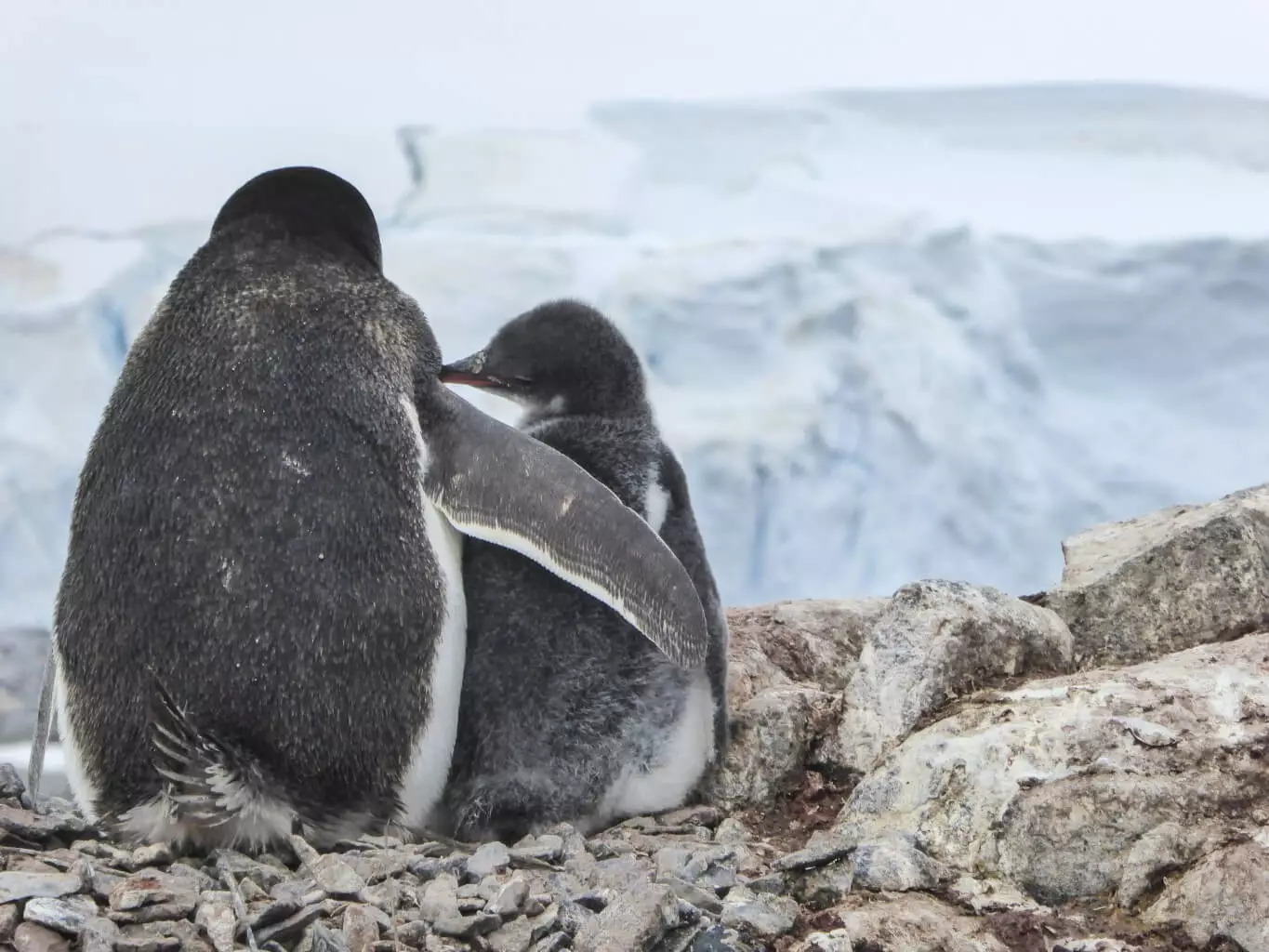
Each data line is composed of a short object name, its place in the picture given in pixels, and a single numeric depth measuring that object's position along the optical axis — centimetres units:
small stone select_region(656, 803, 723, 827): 604
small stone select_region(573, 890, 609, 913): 580
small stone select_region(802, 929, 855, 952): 574
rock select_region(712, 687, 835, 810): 610
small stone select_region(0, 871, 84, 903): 573
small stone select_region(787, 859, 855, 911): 583
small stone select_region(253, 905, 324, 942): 572
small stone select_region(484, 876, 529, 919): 577
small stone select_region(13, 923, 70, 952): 569
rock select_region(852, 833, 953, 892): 583
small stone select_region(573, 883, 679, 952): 572
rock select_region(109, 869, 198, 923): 573
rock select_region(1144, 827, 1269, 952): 576
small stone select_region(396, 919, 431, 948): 574
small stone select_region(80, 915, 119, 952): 568
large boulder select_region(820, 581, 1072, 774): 605
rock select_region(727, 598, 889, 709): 635
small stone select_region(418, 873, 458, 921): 576
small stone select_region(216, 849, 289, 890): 583
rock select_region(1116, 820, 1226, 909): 582
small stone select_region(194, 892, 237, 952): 571
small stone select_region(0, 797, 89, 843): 590
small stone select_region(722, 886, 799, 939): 579
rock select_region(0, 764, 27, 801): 604
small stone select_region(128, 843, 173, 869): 584
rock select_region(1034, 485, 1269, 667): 617
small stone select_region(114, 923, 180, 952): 569
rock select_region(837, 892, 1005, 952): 576
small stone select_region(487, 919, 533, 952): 574
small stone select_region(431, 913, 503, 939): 574
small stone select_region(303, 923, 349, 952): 570
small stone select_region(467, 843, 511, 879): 584
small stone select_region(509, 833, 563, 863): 589
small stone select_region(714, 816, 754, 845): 600
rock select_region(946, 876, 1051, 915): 582
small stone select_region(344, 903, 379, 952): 572
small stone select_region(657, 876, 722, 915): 581
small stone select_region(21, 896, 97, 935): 570
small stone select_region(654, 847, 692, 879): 587
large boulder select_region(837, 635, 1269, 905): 585
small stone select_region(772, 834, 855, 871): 585
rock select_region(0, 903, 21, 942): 570
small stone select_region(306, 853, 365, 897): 579
